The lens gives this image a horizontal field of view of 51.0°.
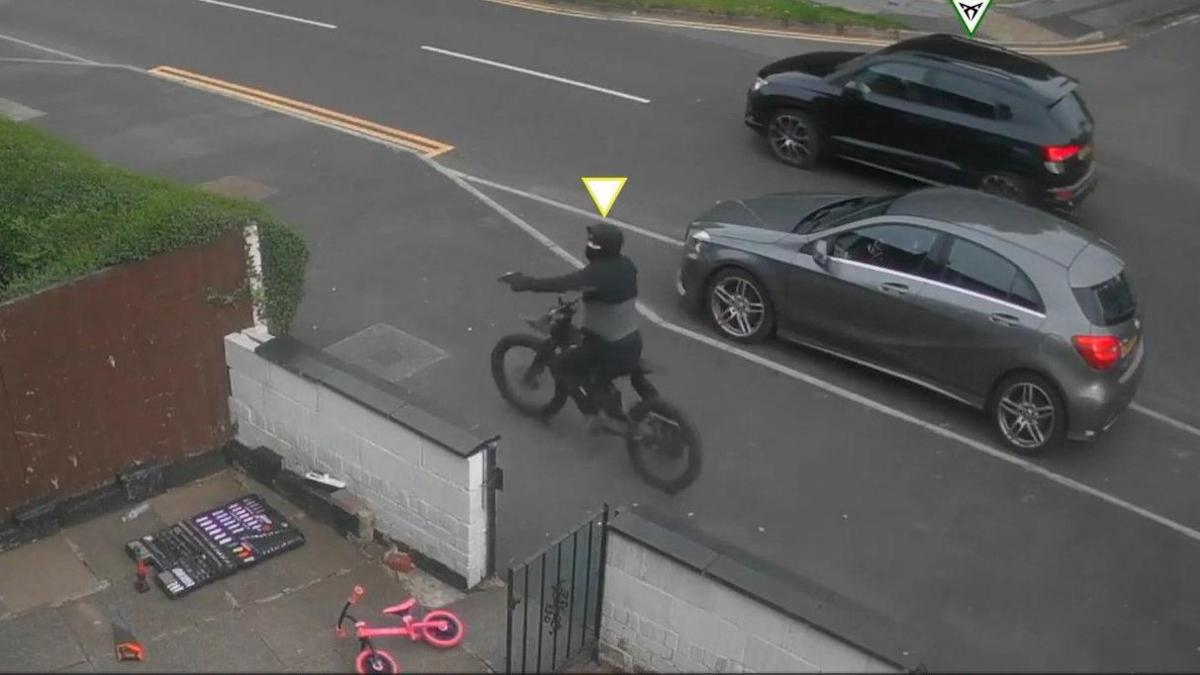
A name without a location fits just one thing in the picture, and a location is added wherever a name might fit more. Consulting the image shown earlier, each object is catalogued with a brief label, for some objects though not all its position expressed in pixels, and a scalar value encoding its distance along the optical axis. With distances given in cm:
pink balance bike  704
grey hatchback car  948
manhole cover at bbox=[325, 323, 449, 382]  1054
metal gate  685
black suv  1343
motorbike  885
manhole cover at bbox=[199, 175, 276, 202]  1404
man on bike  845
